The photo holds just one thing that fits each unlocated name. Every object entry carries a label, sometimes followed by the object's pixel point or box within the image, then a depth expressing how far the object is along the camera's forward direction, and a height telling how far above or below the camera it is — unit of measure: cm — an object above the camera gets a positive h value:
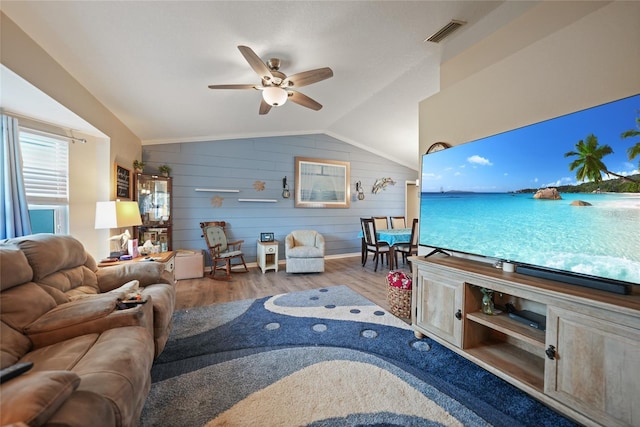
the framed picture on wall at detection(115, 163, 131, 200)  322 +35
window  236 +28
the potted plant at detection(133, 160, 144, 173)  379 +64
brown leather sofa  79 -63
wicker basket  265 -101
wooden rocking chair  422 -71
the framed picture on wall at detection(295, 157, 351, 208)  545 +58
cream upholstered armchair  441 -88
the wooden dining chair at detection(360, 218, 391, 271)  473 -62
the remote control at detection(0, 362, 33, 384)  84 -59
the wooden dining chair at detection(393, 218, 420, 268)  451 -69
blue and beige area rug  140 -118
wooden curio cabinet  396 -3
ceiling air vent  227 +173
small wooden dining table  452 -53
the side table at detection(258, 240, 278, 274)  452 -87
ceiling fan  234 +127
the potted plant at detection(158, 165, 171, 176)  425 +65
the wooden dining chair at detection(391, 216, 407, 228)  580 -30
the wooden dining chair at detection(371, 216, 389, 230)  558 -31
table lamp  255 -10
